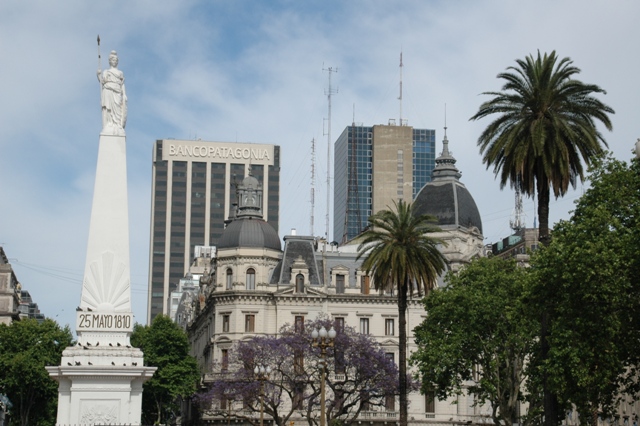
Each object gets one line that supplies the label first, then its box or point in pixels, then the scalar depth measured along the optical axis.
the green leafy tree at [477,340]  70.81
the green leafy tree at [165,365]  96.75
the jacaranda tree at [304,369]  83.50
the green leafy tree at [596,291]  44.78
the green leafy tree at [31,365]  89.69
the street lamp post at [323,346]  43.75
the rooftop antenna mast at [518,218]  161.50
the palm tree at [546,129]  48.53
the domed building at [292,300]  95.00
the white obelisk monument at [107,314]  43.03
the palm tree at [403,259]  62.16
